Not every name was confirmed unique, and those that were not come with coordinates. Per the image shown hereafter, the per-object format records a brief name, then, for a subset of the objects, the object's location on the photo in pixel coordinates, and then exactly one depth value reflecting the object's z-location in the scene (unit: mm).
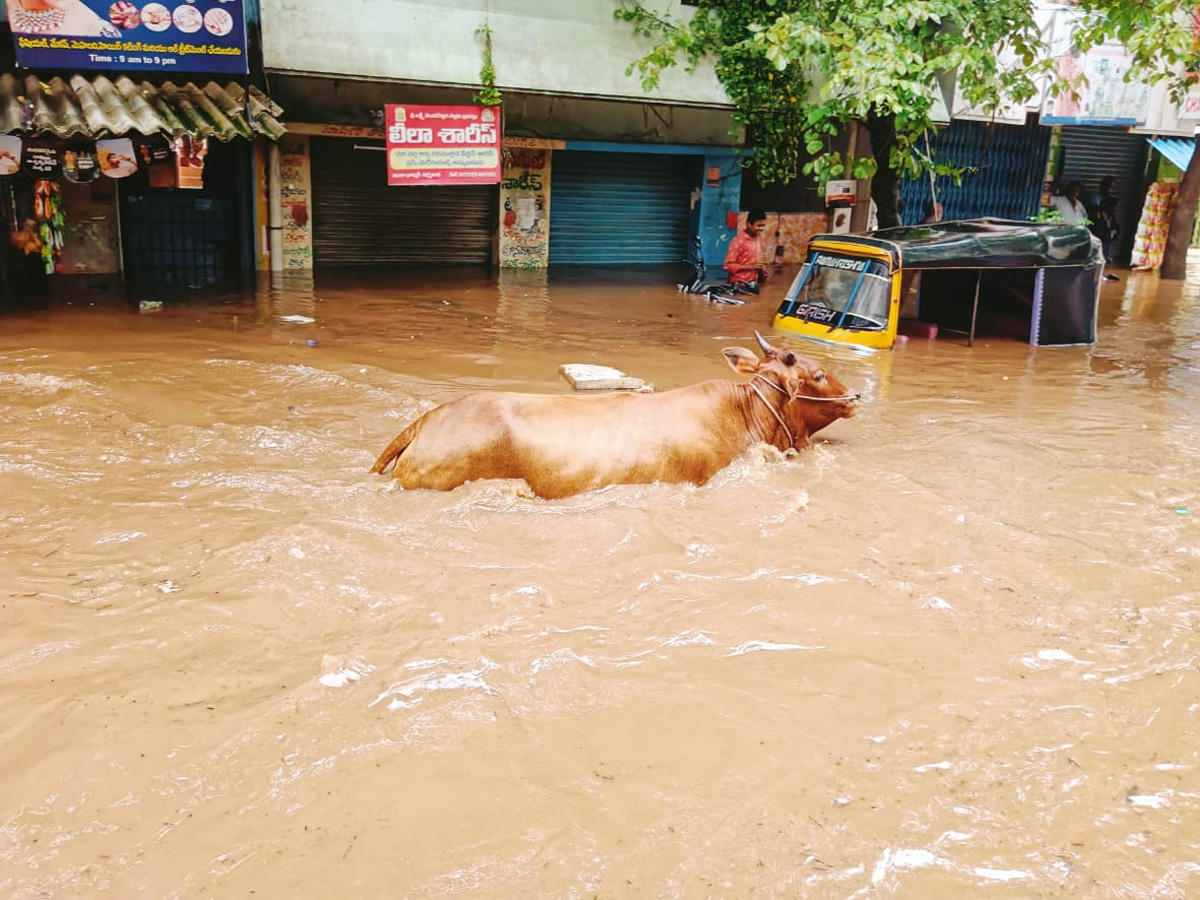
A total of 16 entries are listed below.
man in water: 15820
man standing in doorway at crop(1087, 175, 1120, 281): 21031
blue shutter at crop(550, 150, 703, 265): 18328
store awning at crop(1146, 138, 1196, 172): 20703
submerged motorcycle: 15023
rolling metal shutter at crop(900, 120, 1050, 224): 20516
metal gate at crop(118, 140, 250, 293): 14688
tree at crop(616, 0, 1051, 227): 10781
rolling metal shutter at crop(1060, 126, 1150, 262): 22047
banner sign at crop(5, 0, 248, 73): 11062
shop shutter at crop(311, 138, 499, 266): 16391
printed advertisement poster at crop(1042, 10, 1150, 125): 18562
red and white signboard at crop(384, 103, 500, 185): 14133
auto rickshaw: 11188
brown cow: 5500
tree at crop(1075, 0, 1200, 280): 9922
